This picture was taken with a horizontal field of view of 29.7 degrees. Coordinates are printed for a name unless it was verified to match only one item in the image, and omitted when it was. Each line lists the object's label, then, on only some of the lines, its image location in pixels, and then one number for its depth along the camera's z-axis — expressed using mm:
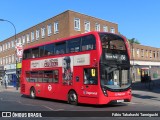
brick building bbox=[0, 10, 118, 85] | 43719
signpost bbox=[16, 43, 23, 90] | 35281
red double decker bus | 16062
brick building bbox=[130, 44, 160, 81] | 63812
